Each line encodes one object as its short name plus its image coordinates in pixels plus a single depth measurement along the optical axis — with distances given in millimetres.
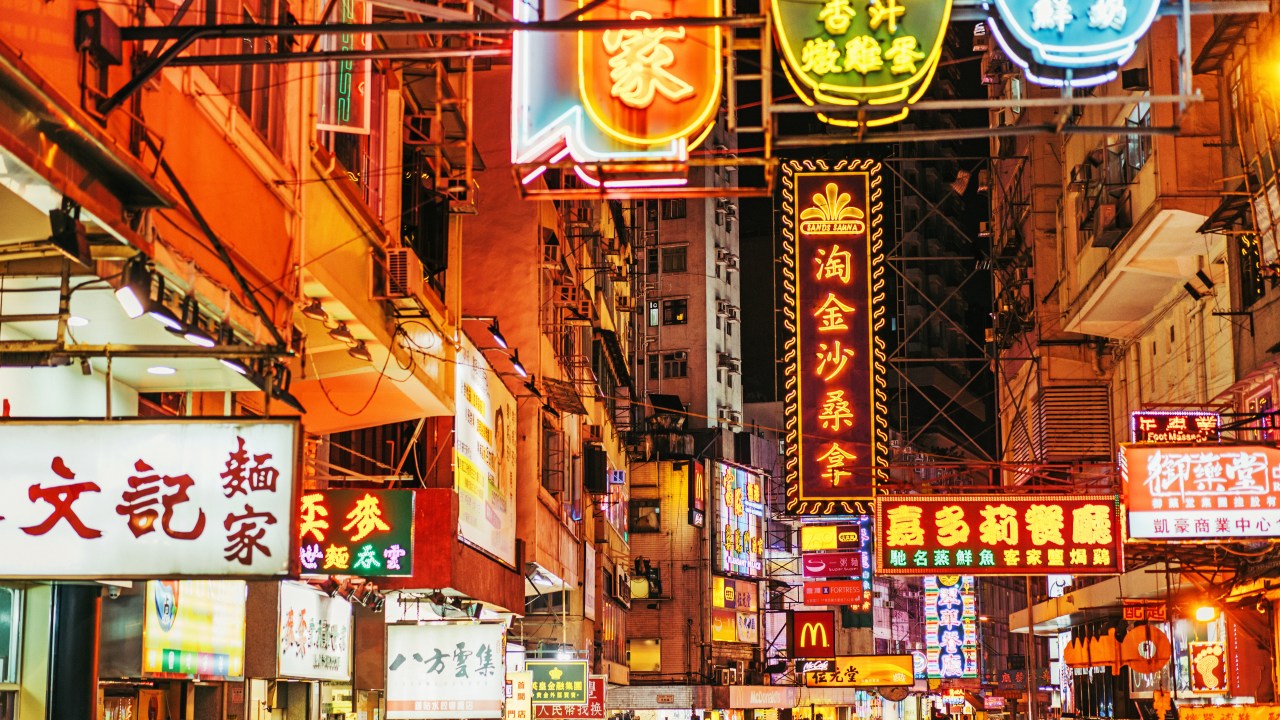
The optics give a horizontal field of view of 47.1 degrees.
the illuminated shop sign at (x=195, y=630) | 10867
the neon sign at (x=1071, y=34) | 8008
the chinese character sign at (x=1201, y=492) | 15633
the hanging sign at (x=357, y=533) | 13680
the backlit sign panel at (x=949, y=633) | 62781
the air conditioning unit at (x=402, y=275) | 14000
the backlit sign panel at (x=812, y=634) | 43062
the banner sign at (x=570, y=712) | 24016
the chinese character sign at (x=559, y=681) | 24141
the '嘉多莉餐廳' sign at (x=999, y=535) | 19500
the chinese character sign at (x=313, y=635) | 13039
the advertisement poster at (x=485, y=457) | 18297
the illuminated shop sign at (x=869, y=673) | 39312
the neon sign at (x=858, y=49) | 8523
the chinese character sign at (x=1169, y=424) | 20500
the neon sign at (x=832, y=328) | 24547
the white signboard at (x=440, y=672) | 16250
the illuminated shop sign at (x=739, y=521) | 60781
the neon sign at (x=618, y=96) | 9625
